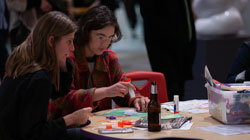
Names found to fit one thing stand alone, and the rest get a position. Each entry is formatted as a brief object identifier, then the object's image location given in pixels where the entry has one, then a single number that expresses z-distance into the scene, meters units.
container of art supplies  3.66
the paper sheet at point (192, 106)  4.36
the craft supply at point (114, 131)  3.49
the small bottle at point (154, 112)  3.53
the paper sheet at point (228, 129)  3.46
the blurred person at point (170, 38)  6.95
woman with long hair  3.41
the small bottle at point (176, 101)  4.33
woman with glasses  4.86
